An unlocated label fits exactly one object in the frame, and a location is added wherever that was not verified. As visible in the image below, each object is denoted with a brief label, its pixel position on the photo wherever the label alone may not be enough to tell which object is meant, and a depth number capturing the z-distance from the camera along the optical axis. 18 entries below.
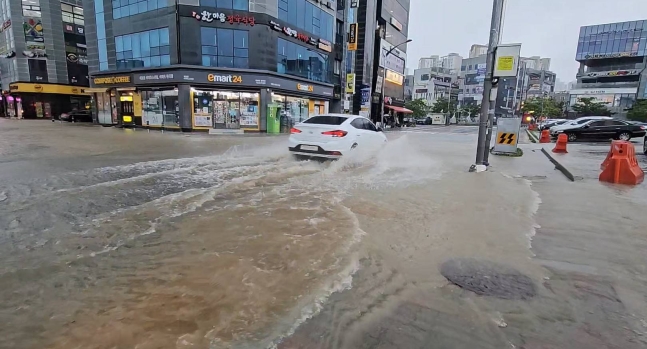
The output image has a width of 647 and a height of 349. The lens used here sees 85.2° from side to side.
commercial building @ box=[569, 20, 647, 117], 73.44
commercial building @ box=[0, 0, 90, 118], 41.44
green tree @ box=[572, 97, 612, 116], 67.28
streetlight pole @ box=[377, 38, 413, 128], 35.47
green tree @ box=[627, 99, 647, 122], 53.82
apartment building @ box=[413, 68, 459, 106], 105.69
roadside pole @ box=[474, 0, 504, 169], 9.34
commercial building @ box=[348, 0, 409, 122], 42.50
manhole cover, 3.09
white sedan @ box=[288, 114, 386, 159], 9.26
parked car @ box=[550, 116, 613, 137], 22.39
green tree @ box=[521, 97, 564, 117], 67.56
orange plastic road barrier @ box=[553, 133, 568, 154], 14.66
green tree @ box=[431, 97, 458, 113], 81.81
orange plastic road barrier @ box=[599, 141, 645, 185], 7.96
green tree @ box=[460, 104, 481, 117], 87.12
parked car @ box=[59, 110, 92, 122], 36.66
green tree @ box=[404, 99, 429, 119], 71.19
